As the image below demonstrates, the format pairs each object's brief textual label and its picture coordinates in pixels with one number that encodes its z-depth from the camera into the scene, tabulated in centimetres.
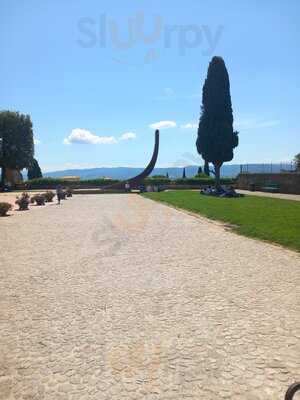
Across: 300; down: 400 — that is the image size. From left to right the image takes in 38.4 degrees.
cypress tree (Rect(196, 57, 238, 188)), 4028
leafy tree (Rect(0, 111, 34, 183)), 6169
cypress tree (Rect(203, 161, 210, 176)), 5692
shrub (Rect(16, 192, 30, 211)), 2830
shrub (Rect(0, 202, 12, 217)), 2356
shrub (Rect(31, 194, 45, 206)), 3303
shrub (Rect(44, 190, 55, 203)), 3734
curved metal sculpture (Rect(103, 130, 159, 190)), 6098
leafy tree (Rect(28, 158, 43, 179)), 7237
